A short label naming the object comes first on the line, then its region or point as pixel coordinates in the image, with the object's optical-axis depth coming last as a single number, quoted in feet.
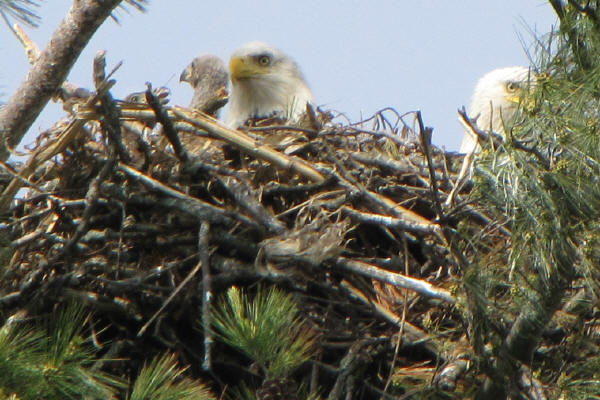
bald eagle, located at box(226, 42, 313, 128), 44.96
